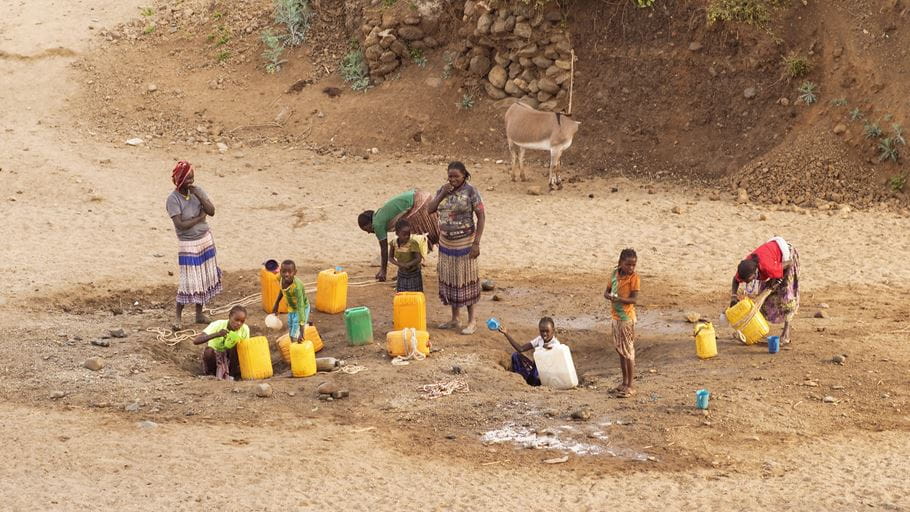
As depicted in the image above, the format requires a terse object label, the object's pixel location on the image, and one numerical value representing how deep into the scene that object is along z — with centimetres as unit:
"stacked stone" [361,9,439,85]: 3584
